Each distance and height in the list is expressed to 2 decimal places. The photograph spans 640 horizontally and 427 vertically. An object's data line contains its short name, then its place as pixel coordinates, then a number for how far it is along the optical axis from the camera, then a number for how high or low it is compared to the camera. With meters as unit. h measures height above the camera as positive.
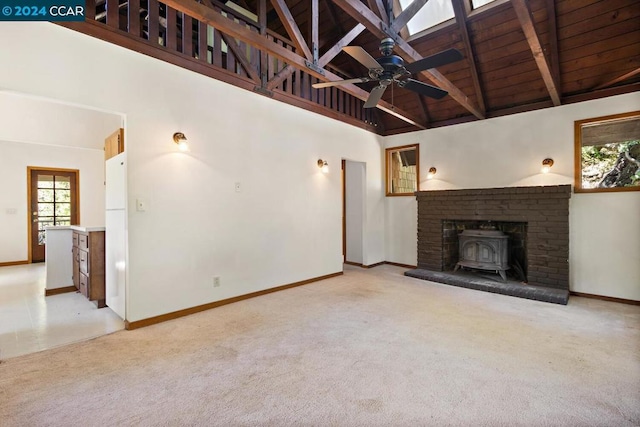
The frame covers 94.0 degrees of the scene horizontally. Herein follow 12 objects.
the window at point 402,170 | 6.14 +0.88
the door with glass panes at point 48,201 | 6.42 +0.29
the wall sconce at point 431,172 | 5.69 +0.75
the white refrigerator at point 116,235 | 3.08 -0.23
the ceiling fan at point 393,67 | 2.53 +1.32
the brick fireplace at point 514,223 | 4.20 -0.20
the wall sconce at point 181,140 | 3.26 +0.80
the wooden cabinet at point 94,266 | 3.57 -0.63
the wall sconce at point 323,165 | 4.93 +0.78
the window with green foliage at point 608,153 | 3.95 +0.78
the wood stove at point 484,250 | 4.67 -0.64
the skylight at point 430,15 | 4.32 +2.95
